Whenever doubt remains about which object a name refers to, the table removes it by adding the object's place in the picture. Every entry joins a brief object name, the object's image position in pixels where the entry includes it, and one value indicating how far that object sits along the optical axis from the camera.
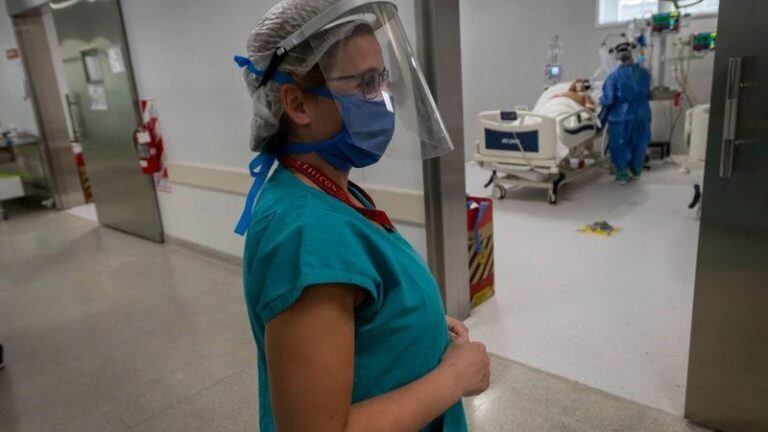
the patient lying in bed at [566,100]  5.48
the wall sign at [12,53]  6.33
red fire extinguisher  4.48
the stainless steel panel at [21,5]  5.18
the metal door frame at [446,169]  2.46
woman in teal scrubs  0.73
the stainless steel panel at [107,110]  4.51
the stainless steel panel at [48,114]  5.87
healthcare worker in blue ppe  5.58
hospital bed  4.98
